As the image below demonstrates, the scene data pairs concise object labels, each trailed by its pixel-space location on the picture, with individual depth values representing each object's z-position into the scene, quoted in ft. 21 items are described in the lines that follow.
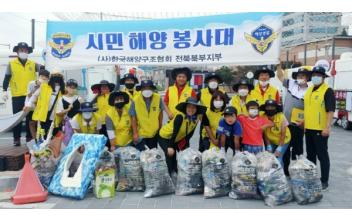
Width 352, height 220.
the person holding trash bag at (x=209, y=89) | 17.54
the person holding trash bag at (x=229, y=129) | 15.97
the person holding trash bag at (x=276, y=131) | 16.40
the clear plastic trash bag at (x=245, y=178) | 14.92
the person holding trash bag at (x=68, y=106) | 18.94
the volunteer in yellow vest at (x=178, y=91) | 17.63
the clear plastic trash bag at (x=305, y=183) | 14.55
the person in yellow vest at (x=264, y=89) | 17.20
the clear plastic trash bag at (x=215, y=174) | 15.30
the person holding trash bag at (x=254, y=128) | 16.15
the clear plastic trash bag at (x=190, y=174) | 15.69
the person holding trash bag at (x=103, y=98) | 18.93
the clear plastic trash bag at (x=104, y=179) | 15.65
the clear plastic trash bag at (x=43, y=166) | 16.49
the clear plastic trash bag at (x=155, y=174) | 15.60
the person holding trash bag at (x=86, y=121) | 17.49
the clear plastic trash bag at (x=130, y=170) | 16.20
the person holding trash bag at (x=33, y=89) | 19.17
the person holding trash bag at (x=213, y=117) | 16.74
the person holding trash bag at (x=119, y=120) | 17.19
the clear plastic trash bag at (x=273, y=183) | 14.52
